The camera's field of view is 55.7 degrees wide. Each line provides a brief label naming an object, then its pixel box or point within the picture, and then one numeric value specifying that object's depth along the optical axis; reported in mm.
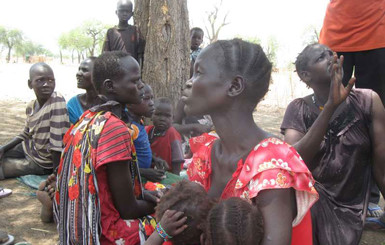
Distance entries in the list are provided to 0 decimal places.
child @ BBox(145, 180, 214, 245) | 1423
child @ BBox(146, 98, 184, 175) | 3764
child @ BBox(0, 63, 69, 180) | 3631
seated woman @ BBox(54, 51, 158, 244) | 1864
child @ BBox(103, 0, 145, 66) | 5027
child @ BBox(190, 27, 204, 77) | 6387
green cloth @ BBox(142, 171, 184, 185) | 3096
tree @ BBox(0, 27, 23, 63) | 62781
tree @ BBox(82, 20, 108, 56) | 59125
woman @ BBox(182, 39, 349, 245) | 1340
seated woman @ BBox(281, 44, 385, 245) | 2506
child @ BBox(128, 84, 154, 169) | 3102
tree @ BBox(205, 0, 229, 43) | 21344
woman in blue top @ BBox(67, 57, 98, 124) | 3711
